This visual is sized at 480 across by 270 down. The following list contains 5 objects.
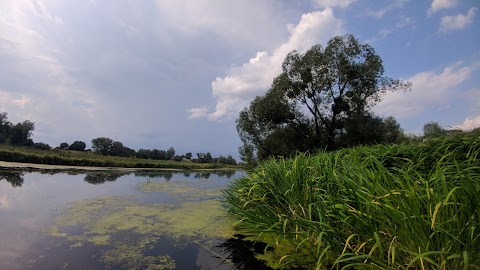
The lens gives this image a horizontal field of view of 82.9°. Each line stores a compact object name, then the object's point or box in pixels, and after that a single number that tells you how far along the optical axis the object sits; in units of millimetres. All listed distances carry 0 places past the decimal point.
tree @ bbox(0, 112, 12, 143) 34881
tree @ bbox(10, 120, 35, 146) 35141
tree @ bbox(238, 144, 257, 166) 25120
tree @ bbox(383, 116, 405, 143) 16891
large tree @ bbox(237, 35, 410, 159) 17188
